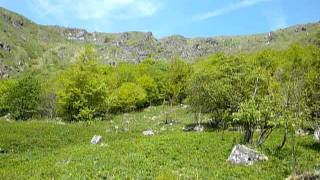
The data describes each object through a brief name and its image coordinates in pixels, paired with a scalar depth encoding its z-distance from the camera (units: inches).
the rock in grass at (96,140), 1180.6
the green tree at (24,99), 2286.1
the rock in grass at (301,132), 1199.4
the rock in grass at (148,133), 1389.2
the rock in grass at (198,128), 1463.2
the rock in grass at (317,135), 1047.7
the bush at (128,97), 2569.6
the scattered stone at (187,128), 1534.0
